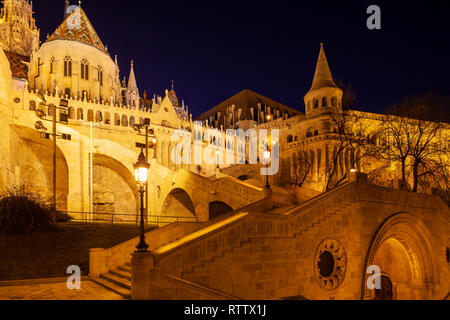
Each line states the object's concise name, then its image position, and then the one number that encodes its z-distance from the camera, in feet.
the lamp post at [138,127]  59.90
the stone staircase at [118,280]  32.47
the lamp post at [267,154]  49.21
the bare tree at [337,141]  120.17
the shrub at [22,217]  50.47
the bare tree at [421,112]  80.23
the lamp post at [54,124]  55.42
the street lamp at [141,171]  30.50
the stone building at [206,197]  34.73
